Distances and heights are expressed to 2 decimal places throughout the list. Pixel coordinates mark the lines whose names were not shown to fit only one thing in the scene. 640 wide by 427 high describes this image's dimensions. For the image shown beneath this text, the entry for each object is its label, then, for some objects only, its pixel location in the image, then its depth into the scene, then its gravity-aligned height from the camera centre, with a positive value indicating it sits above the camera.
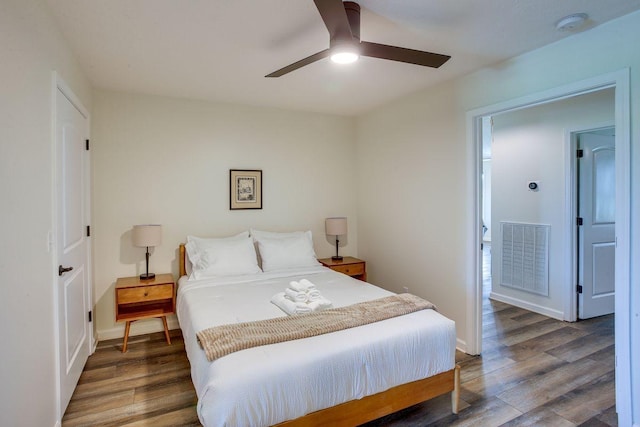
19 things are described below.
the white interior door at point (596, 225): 3.83 -0.21
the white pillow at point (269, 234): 3.81 -0.29
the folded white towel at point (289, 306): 2.32 -0.67
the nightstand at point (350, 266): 4.04 -0.68
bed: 1.61 -0.84
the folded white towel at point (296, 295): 2.46 -0.63
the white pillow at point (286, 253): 3.64 -0.47
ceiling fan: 1.63 +0.89
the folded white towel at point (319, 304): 2.36 -0.66
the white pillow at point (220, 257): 3.33 -0.47
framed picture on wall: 3.90 +0.23
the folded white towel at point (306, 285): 2.60 -0.58
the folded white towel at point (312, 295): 2.47 -0.63
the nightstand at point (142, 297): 3.10 -0.79
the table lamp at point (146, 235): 3.24 -0.24
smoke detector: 2.01 +1.10
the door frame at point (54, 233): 1.97 -0.13
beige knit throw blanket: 1.82 -0.69
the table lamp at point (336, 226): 4.13 -0.21
